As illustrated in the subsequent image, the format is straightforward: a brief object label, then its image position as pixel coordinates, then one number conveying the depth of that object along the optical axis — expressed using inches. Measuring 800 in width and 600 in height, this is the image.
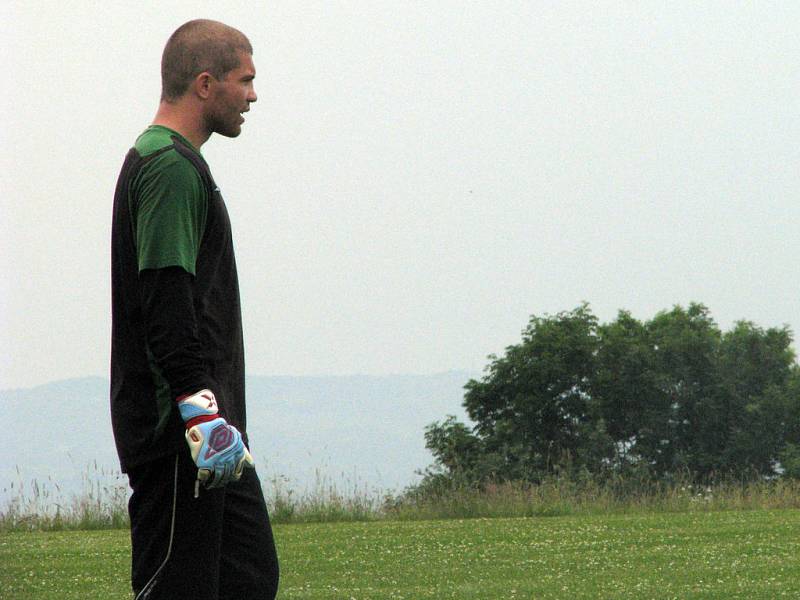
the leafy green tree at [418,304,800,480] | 4244.6
